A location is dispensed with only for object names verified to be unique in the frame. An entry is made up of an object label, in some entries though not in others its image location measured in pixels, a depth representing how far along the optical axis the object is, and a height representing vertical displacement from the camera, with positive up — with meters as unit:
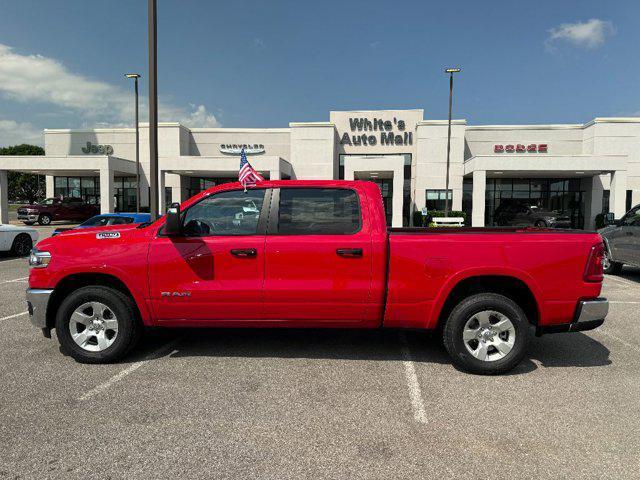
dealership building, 27.61 +3.74
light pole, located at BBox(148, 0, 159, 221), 9.34 +2.54
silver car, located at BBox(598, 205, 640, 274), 9.02 -0.53
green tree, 79.81 +4.77
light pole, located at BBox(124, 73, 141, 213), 23.09 +7.35
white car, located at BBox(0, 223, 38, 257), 11.86 -0.92
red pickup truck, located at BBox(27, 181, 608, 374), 4.03 -0.62
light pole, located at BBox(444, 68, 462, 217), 24.86 +7.87
